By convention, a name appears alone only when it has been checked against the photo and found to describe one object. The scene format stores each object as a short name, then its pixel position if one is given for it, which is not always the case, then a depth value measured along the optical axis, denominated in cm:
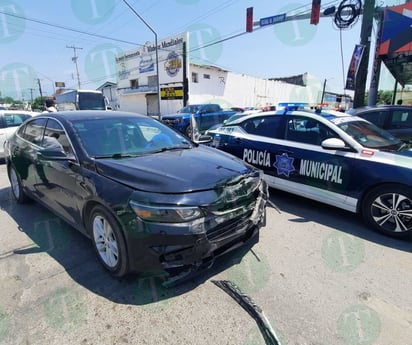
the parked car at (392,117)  619
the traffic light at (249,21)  1473
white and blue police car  339
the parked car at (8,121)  806
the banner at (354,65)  1003
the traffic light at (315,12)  1230
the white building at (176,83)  2666
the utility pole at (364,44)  981
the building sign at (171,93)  2702
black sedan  227
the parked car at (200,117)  1309
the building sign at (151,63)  2636
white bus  1853
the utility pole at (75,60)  4891
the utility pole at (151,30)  1776
